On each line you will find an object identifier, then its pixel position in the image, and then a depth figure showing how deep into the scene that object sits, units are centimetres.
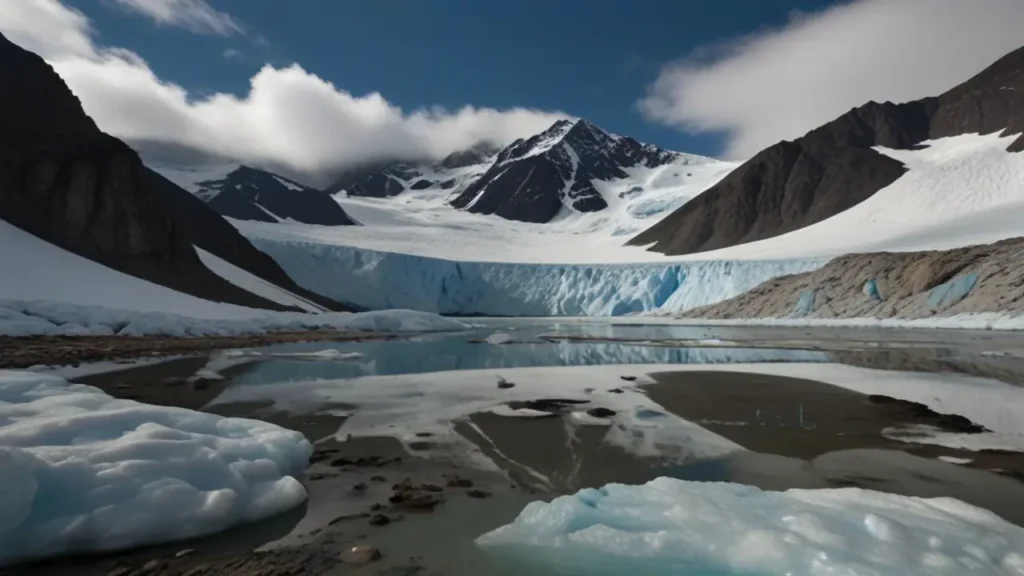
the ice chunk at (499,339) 2399
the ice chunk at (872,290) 3421
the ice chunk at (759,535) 311
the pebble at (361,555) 330
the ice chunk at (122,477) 335
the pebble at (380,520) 389
